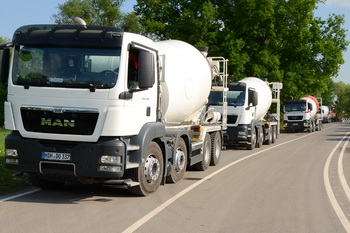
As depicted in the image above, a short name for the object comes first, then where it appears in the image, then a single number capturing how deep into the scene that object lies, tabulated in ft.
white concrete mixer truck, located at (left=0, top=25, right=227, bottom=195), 25.36
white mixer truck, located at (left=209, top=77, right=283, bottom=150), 66.13
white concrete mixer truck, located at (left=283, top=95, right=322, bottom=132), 132.98
